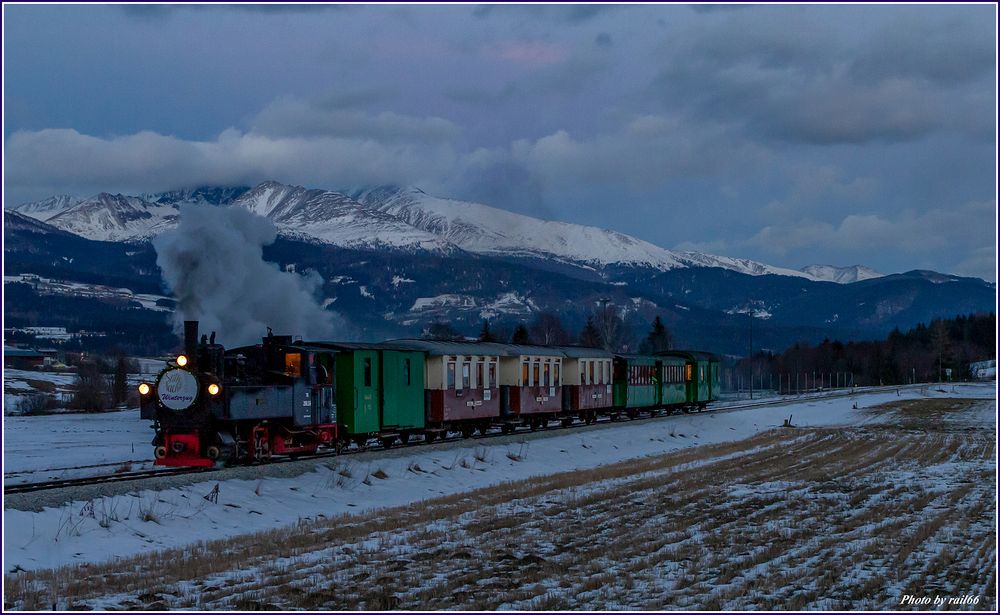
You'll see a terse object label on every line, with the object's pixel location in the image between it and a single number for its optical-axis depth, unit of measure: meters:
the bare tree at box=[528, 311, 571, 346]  154.76
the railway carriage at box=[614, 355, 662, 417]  59.55
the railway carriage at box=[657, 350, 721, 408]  70.19
